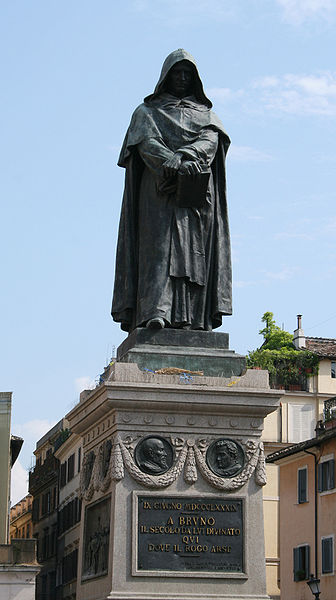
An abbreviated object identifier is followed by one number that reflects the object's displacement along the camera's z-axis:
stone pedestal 12.50
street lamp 38.91
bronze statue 13.89
